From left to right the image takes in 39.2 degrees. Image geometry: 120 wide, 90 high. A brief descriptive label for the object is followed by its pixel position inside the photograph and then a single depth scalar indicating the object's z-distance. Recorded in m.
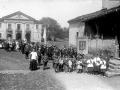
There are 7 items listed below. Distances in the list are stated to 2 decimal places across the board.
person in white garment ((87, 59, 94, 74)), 11.43
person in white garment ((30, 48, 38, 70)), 12.56
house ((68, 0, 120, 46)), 14.56
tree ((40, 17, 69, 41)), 67.47
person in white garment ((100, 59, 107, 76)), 11.12
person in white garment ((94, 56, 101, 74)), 11.27
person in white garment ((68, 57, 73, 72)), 12.08
